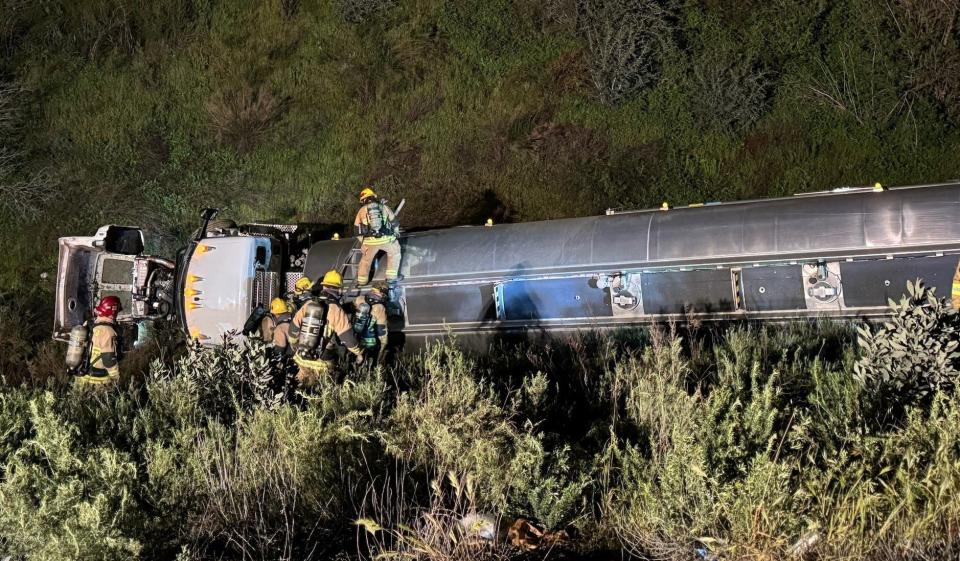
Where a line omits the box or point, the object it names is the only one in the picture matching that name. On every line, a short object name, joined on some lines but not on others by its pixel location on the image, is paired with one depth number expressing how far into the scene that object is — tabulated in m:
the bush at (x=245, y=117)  17.09
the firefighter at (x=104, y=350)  11.45
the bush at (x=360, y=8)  17.70
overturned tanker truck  8.92
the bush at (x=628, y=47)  14.55
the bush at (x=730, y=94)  13.62
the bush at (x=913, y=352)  6.35
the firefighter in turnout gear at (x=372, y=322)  11.09
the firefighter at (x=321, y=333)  10.26
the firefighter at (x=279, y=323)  11.17
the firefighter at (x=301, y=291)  11.11
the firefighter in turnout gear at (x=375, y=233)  11.31
